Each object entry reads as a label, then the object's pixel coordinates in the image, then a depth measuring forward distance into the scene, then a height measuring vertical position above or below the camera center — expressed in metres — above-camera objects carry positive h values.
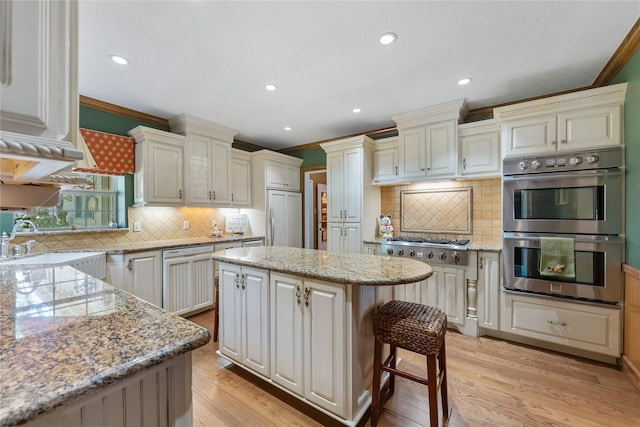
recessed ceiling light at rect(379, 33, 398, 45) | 1.98 +1.28
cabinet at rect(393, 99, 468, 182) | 3.18 +0.88
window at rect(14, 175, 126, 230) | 2.92 +0.06
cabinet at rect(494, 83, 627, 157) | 2.33 +0.83
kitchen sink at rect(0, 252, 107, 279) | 2.41 -0.41
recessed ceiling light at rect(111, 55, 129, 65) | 2.23 +1.26
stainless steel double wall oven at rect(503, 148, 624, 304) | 2.29 -0.05
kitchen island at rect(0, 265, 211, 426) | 0.58 -0.36
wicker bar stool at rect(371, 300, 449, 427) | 1.50 -0.70
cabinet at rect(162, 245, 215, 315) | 3.18 -0.81
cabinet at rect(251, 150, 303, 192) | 4.44 +0.73
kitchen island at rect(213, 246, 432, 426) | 1.60 -0.69
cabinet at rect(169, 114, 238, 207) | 3.62 +0.75
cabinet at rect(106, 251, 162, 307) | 2.84 -0.63
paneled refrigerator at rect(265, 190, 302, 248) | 4.48 -0.08
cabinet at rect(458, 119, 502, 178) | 3.00 +0.72
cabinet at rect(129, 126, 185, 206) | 3.25 +0.57
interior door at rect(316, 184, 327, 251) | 5.75 -0.05
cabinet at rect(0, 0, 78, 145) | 0.54 +0.30
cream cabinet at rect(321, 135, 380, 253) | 3.76 +0.27
